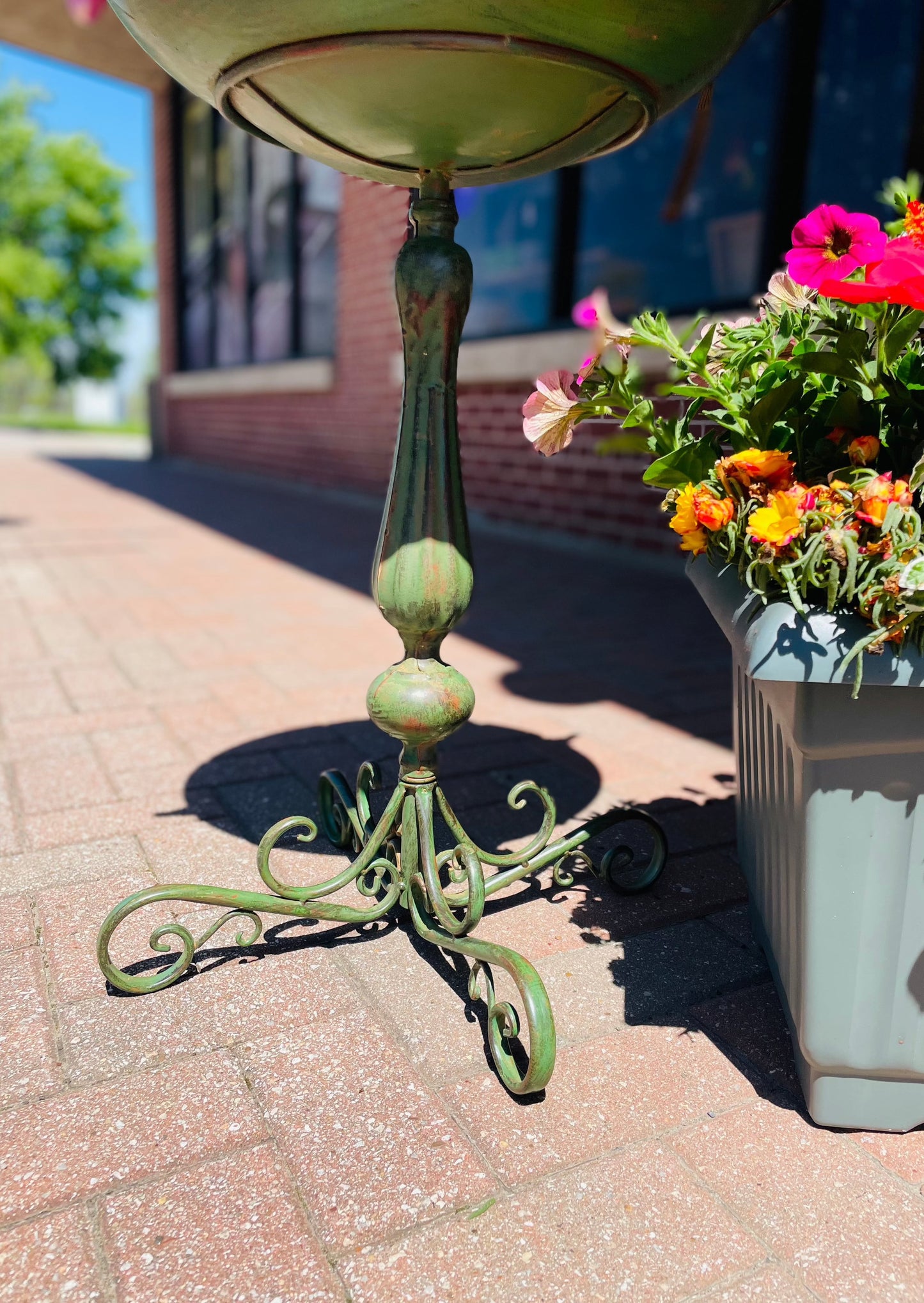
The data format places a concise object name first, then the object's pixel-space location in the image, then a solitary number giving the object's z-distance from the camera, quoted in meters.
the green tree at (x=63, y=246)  32.72
